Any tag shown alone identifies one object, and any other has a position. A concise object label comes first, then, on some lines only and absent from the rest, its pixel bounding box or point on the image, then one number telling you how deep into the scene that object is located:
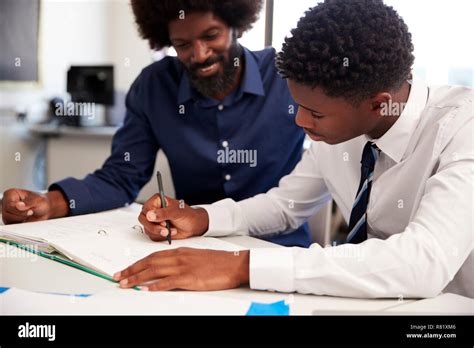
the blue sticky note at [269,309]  0.73
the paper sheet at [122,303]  0.73
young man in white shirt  0.79
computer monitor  3.53
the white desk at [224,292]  0.76
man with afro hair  1.55
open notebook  0.92
